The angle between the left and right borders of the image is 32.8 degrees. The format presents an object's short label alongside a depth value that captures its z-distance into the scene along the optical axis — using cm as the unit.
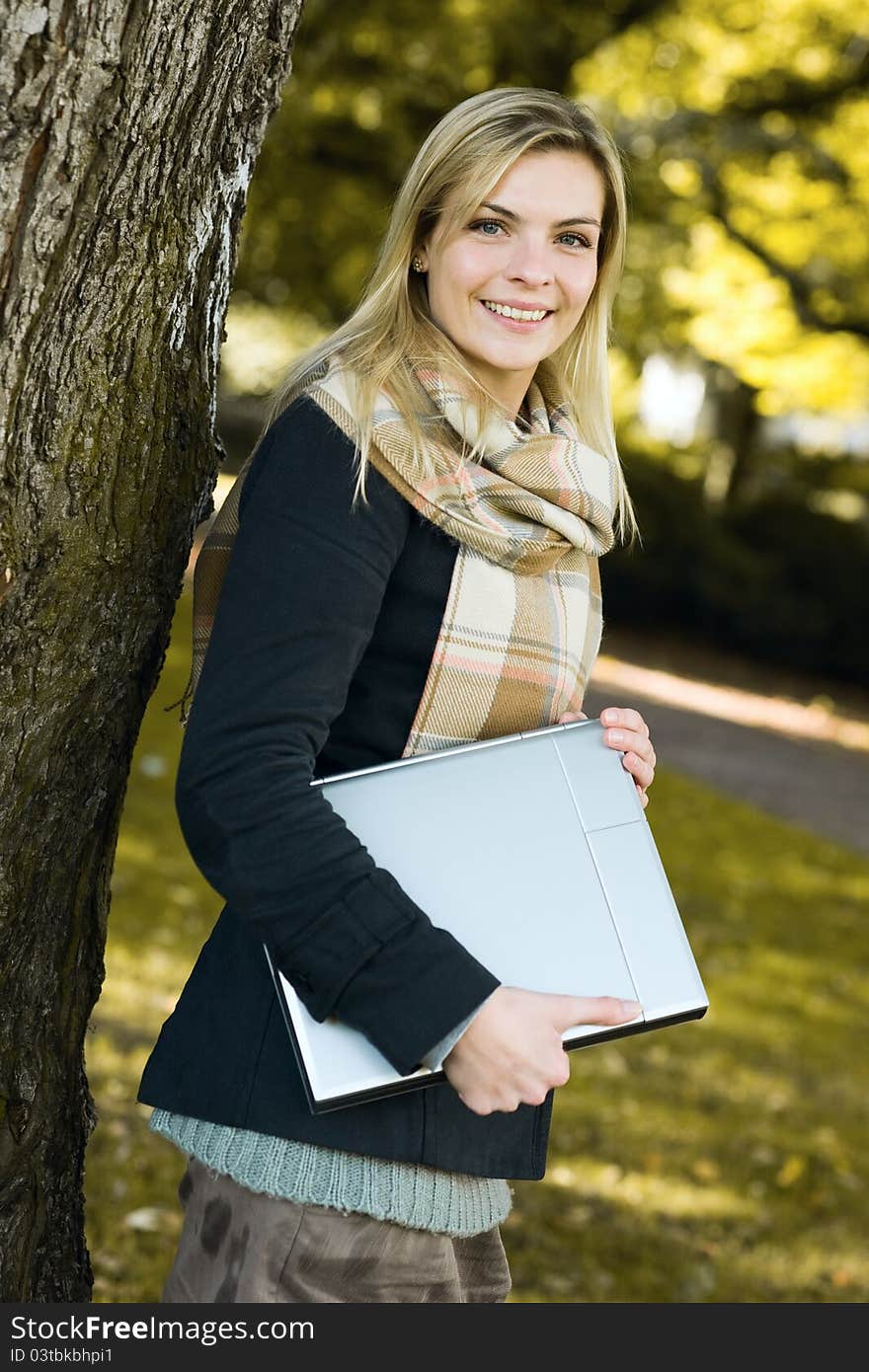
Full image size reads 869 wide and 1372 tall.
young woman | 170
